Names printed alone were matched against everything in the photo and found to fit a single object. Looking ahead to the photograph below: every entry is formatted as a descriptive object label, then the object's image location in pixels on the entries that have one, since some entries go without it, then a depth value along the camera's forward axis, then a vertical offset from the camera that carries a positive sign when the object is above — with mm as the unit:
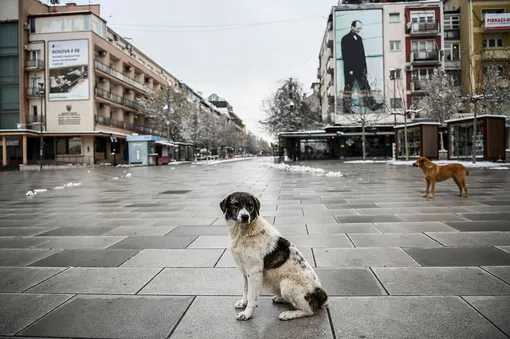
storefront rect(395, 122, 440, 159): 28688 +1978
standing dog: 8773 -241
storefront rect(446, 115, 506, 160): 23797 +1750
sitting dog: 2557 -735
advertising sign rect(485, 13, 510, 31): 43938 +17560
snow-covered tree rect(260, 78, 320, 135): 49500 +7714
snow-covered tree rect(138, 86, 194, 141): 53938 +8830
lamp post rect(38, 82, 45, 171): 35225 +7755
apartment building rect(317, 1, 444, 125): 46438 +14928
